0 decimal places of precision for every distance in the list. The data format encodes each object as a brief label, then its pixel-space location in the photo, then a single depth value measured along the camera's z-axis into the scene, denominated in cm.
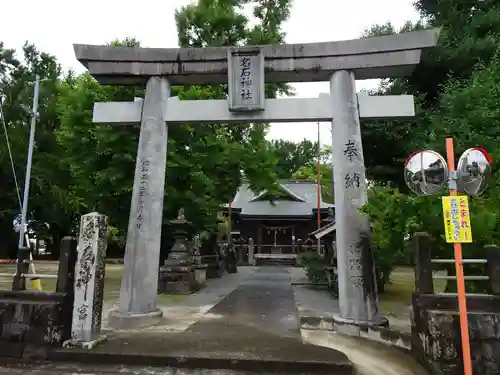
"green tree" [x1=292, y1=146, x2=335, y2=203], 3531
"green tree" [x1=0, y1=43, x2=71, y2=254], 2586
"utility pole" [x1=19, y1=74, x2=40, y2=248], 1205
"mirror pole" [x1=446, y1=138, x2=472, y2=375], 421
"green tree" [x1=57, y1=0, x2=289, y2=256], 1276
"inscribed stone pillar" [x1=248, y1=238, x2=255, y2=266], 2910
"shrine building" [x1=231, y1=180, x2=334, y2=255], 3048
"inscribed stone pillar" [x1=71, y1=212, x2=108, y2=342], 587
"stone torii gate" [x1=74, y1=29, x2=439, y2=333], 733
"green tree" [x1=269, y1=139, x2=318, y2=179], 4812
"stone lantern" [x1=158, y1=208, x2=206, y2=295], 1292
